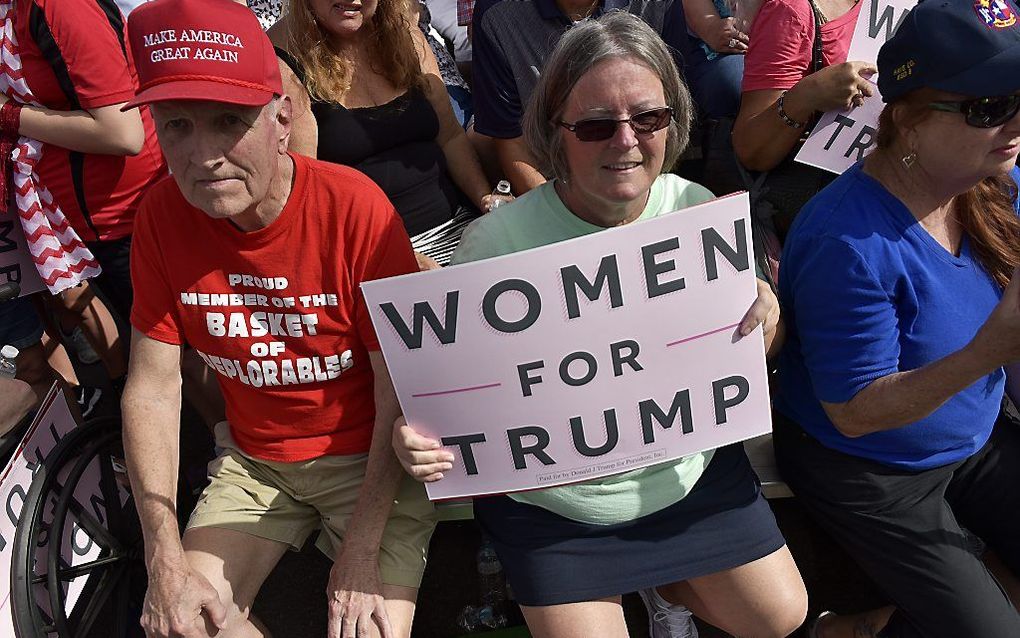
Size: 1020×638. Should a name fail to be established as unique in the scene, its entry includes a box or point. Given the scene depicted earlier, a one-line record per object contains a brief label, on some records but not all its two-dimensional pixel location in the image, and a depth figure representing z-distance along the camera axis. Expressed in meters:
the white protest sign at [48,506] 2.27
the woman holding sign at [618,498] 2.05
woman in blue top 1.96
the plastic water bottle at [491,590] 2.90
